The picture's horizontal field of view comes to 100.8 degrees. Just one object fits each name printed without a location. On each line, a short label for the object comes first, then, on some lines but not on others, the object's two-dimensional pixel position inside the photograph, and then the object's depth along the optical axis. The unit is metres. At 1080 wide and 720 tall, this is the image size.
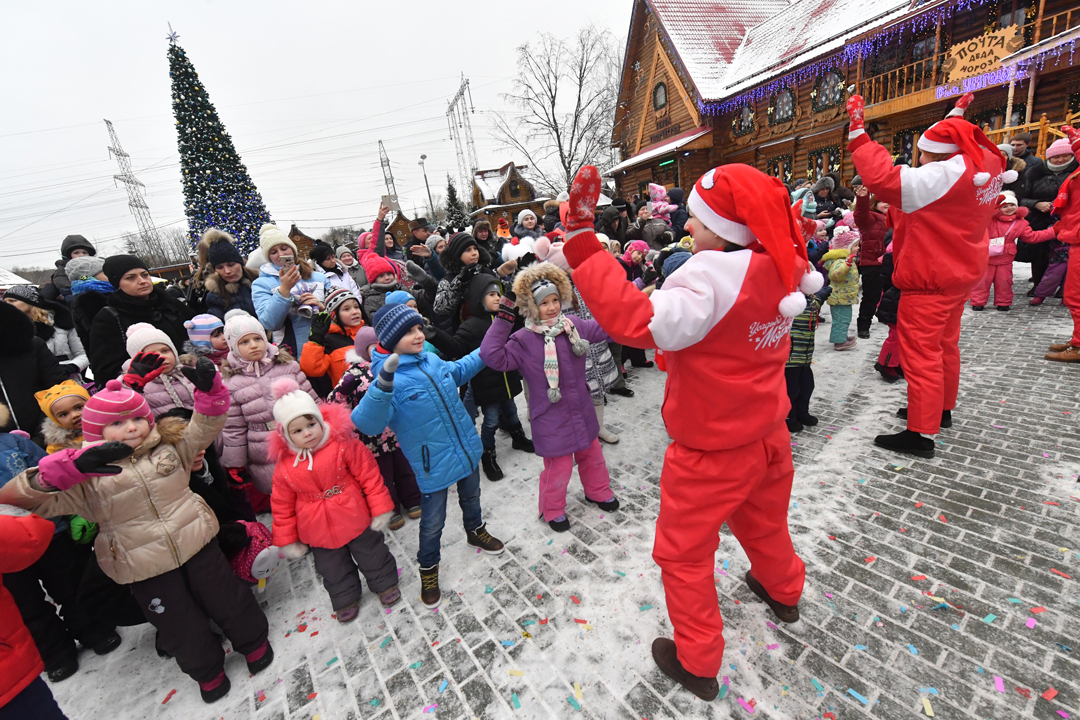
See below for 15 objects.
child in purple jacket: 3.11
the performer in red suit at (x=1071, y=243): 4.55
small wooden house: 36.62
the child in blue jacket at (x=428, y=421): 2.63
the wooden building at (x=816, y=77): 9.89
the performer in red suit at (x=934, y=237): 2.92
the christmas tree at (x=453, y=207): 34.42
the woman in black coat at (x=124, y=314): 3.43
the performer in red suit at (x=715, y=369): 1.59
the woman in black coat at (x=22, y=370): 3.00
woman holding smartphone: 3.96
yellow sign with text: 9.73
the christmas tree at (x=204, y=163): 12.79
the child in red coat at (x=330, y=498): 2.52
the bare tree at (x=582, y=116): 23.69
